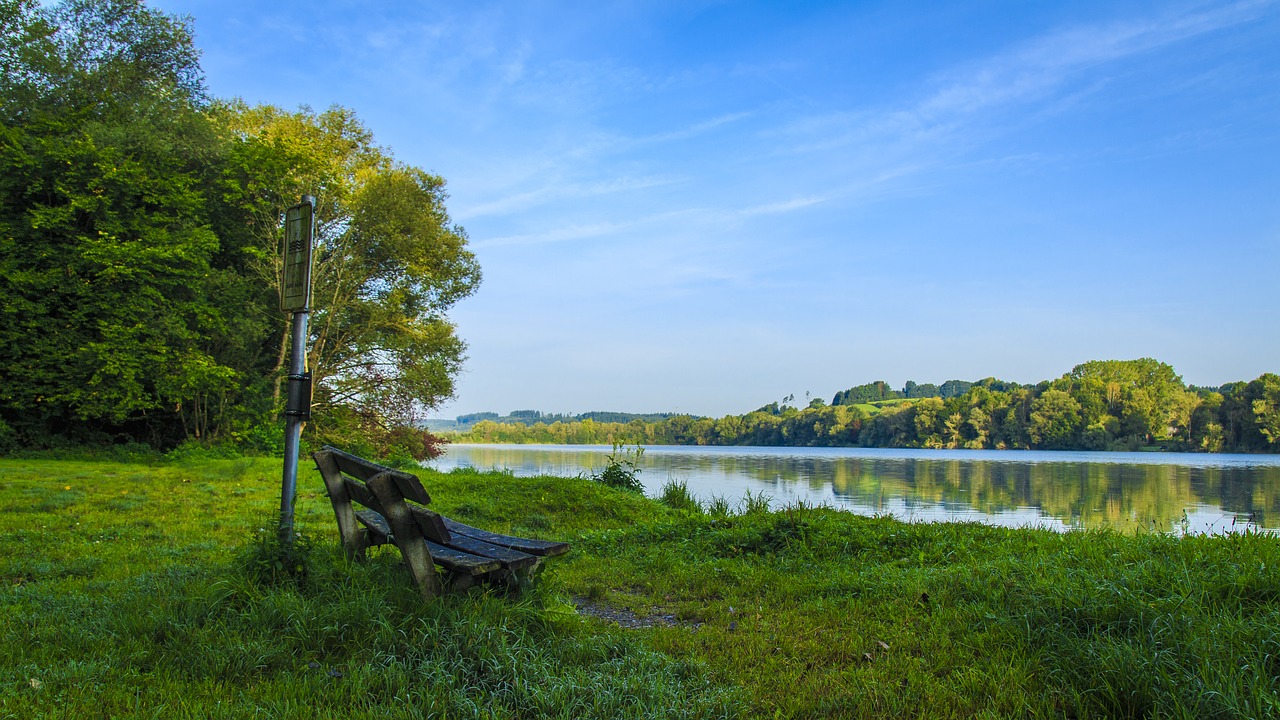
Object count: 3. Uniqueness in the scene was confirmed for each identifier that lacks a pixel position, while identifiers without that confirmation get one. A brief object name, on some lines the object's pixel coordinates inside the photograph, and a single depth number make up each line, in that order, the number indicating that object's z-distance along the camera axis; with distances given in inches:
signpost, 176.7
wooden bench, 142.4
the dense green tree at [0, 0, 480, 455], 651.5
